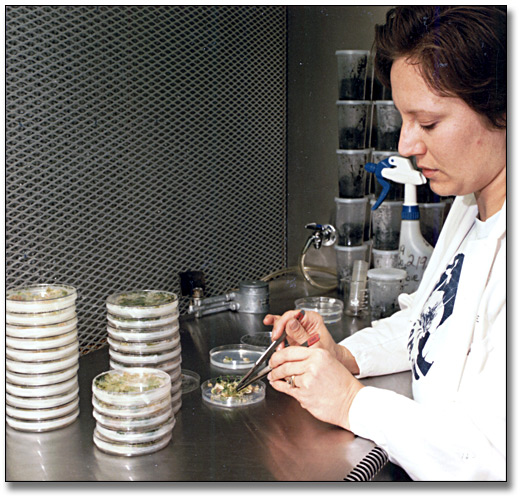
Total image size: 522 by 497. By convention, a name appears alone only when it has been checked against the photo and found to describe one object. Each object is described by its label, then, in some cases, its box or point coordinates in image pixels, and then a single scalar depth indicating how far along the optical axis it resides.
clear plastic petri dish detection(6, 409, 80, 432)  1.14
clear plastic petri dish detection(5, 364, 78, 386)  1.12
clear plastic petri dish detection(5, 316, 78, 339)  1.11
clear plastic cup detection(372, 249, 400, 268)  2.03
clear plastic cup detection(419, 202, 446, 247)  2.02
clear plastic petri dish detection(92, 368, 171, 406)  1.05
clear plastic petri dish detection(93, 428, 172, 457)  1.06
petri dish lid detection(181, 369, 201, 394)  1.35
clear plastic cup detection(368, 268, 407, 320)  1.83
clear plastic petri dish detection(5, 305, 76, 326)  1.10
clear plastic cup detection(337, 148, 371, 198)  2.04
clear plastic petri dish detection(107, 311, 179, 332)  1.19
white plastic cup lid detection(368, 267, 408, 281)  1.83
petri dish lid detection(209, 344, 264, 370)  1.47
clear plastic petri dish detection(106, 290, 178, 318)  1.19
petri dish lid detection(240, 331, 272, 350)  1.63
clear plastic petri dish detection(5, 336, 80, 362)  1.11
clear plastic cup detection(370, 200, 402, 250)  2.04
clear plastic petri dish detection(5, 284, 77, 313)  1.10
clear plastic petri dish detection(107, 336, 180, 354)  1.19
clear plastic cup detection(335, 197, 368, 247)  2.07
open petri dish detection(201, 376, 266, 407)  1.29
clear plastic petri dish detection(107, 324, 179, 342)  1.19
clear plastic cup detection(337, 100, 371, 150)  2.01
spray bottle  1.93
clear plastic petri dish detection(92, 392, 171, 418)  1.05
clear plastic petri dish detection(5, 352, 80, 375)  1.11
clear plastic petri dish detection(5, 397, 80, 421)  1.13
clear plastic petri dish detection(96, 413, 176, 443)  1.06
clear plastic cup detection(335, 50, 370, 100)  1.94
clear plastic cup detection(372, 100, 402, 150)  2.01
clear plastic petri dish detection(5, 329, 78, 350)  1.11
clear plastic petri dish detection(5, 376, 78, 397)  1.12
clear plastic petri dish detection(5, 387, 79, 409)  1.13
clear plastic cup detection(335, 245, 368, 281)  2.07
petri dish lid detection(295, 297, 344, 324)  1.87
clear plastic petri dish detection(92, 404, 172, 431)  1.06
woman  1.04
